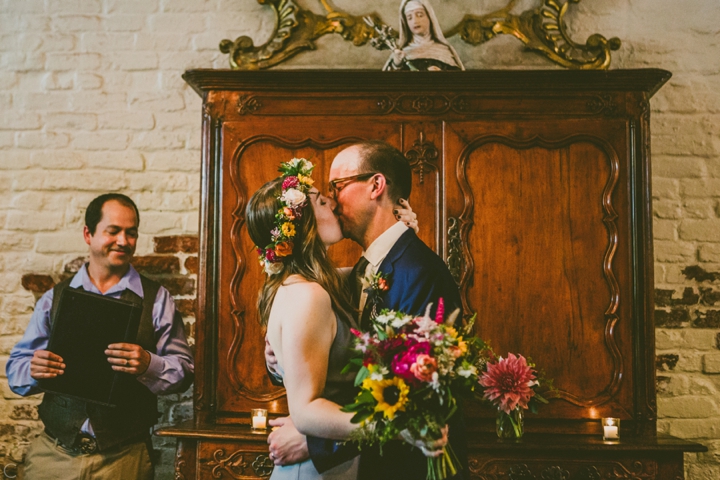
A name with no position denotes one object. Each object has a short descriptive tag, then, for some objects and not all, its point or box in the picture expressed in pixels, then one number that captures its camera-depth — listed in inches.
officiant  121.5
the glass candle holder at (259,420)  112.9
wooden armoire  117.3
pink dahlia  82.4
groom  78.6
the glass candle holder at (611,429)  112.0
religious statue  129.2
